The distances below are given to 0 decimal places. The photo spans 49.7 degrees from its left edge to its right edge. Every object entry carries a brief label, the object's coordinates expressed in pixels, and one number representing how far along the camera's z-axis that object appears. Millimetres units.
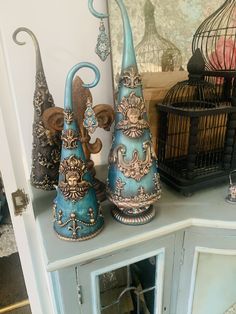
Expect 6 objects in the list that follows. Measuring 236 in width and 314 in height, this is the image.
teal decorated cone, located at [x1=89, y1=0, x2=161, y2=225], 542
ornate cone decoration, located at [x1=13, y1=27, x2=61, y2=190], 702
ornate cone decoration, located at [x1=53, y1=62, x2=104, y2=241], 543
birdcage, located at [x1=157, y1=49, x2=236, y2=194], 747
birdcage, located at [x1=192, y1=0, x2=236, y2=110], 907
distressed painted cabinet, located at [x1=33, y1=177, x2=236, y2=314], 586
